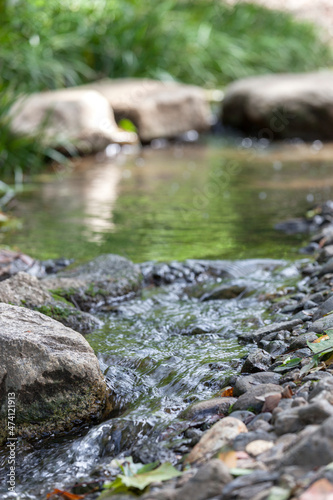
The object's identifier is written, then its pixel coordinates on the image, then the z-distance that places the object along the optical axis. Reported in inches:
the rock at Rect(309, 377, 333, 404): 143.4
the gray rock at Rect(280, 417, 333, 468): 119.5
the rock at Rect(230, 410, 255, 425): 156.6
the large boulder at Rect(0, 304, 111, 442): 175.9
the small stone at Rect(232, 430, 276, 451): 140.2
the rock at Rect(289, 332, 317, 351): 193.0
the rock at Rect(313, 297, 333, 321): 216.8
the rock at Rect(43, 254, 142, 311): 271.4
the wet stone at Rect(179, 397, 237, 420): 170.4
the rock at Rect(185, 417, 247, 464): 145.2
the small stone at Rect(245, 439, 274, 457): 135.6
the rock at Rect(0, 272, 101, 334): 241.4
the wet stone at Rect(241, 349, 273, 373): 190.1
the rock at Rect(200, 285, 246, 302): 279.3
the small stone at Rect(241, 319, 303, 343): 217.0
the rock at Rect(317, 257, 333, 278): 274.7
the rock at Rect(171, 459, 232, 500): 123.6
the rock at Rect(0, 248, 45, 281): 308.4
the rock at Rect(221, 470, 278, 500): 118.5
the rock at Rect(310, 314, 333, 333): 196.4
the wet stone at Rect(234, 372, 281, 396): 175.3
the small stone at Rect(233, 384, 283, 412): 161.2
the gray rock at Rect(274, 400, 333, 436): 134.6
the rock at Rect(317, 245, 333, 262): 304.5
